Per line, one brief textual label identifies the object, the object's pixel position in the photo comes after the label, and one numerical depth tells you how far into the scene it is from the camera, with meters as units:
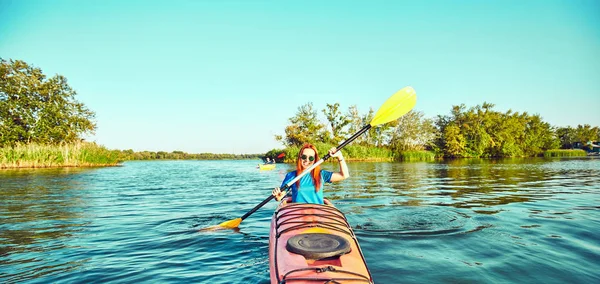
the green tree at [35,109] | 30.16
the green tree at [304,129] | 39.12
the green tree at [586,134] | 66.44
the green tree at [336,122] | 40.31
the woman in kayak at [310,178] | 4.72
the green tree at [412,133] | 40.91
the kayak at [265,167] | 22.07
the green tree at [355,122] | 41.03
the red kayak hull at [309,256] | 2.49
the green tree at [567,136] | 68.06
